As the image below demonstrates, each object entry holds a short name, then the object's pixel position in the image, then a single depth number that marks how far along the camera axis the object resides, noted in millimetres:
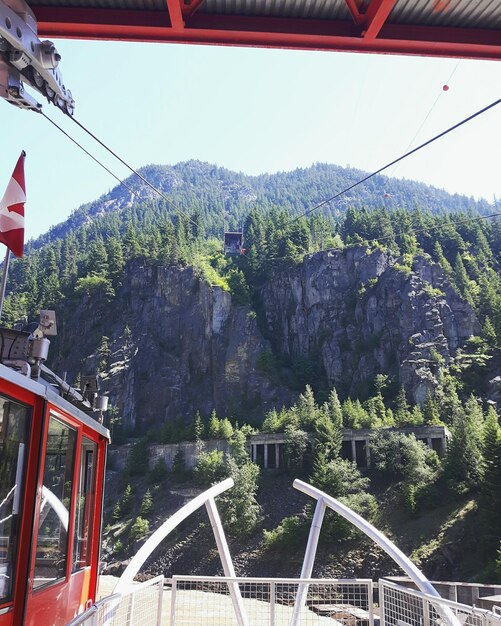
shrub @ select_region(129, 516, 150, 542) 51938
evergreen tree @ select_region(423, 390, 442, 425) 58691
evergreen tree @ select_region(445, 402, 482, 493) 46969
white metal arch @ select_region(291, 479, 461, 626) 7309
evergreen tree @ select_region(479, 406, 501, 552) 38031
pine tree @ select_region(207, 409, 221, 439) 64750
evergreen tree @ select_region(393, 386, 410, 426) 59500
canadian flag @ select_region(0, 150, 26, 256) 6301
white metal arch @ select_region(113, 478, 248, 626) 7125
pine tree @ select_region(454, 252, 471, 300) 81062
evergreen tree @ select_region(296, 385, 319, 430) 62656
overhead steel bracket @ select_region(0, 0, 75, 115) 5484
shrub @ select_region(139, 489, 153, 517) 56381
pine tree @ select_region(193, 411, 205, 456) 63250
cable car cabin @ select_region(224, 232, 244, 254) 103844
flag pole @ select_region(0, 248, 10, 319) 5796
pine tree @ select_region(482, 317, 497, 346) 71938
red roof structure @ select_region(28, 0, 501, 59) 6547
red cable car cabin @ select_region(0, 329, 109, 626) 3902
